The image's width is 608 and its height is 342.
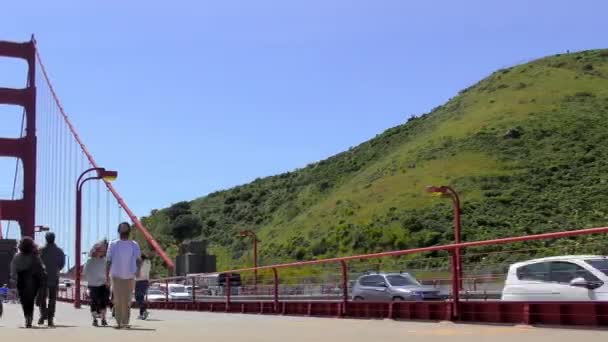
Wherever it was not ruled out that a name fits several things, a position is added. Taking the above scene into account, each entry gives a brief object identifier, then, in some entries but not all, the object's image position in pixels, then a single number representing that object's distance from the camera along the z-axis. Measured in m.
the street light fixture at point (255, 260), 23.40
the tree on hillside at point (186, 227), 101.50
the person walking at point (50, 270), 14.62
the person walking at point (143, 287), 18.37
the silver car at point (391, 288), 19.36
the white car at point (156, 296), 31.41
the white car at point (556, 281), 14.27
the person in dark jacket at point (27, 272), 13.98
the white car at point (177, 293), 29.46
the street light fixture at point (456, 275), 13.43
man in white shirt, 13.85
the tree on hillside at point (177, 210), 107.53
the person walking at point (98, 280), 15.45
